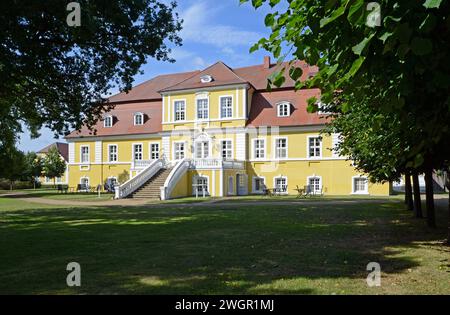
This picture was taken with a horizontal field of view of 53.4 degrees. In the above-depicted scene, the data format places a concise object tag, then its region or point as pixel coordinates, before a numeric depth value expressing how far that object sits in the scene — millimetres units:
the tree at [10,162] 33156
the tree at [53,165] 64750
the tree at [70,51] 11703
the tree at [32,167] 68125
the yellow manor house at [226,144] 36594
